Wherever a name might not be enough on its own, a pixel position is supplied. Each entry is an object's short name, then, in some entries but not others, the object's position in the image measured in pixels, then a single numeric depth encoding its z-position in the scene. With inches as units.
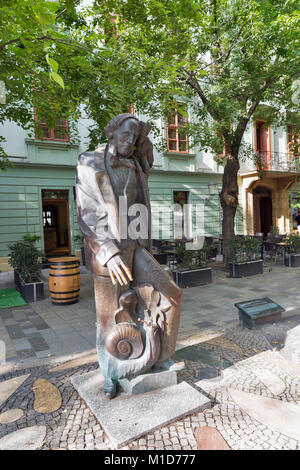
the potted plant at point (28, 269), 290.4
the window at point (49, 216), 655.8
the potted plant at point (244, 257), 379.8
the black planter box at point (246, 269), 378.6
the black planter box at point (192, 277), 332.2
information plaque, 189.8
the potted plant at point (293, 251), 440.8
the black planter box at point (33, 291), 288.0
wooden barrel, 271.3
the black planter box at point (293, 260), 440.1
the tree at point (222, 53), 259.9
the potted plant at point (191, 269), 333.7
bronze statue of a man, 110.8
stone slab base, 94.6
